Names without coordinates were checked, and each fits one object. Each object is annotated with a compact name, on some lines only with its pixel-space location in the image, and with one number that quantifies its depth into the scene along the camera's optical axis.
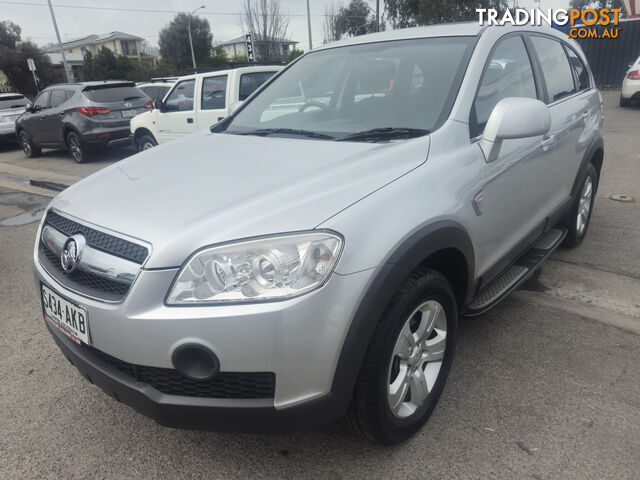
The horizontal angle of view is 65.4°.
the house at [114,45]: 74.25
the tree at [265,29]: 32.56
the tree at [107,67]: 38.91
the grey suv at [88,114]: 9.57
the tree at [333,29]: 37.47
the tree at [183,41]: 52.16
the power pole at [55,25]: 28.03
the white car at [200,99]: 7.00
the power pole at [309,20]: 29.99
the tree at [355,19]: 38.43
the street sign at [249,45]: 24.04
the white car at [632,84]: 11.86
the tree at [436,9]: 27.31
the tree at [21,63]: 33.81
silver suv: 1.59
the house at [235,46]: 78.50
